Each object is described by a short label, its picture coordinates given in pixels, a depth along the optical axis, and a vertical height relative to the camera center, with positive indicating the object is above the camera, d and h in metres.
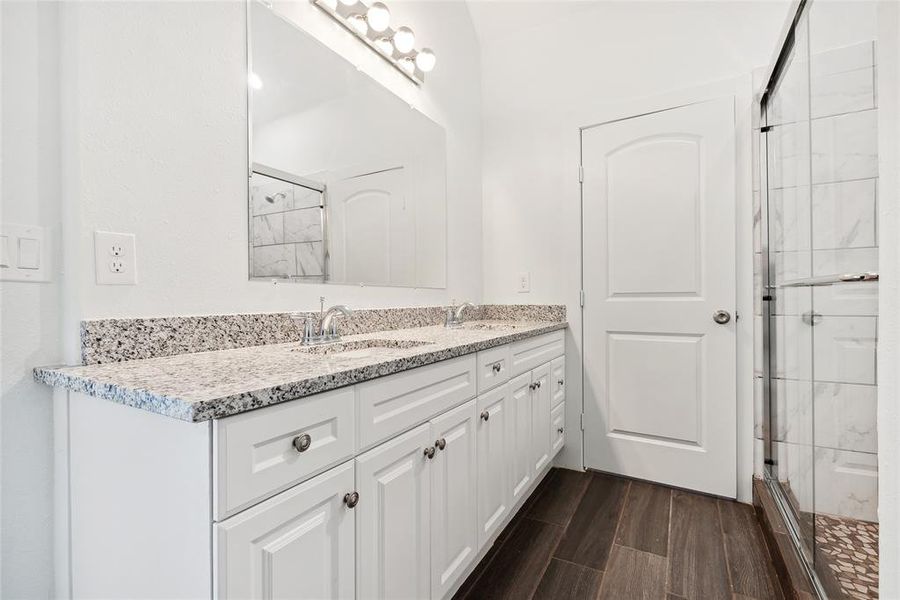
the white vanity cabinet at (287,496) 0.64 -0.37
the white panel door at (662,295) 2.01 +0.01
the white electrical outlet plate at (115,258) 0.95 +0.10
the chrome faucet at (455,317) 2.14 -0.10
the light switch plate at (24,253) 0.85 +0.10
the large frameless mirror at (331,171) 1.33 +0.50
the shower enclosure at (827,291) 1.07 +0.02
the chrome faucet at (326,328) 1.38 -0.09
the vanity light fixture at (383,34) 1.61 +1.11
